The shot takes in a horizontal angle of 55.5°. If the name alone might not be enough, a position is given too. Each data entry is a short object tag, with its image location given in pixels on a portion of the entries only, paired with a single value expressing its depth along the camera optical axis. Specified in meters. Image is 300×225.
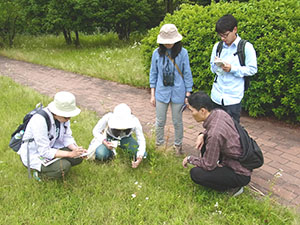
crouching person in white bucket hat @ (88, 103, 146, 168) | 3.36
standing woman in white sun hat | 3.56
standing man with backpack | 3.29
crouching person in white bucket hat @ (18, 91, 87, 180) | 3.03
